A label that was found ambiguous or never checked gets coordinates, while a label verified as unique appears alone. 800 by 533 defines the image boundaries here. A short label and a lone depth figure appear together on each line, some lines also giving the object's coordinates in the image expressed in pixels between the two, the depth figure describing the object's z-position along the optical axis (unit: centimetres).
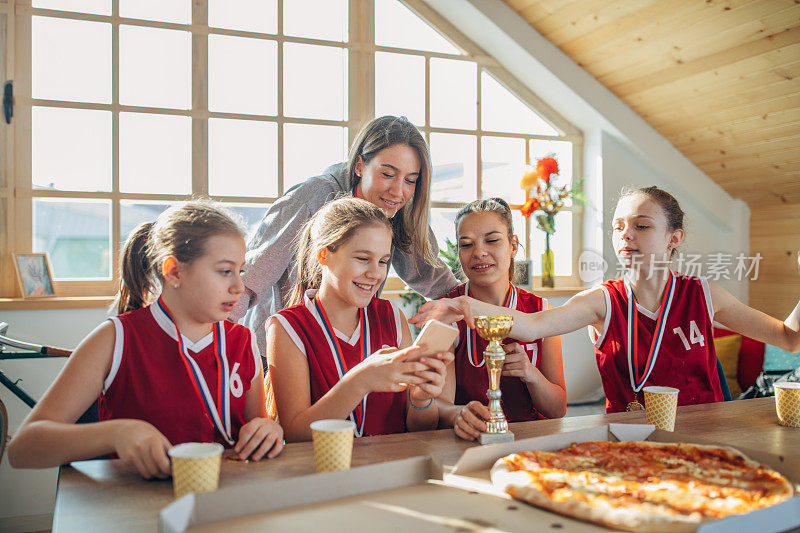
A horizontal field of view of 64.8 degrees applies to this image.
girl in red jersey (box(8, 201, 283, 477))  125
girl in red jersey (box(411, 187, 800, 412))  196
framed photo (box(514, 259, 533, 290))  428
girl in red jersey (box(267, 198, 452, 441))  158
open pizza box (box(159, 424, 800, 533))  96
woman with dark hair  211
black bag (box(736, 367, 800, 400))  340
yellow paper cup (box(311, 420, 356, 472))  112
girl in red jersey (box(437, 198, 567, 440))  185
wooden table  98
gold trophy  137
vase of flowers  427
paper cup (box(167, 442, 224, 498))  99
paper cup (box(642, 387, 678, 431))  148
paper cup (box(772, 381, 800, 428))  158
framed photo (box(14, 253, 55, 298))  343
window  361
